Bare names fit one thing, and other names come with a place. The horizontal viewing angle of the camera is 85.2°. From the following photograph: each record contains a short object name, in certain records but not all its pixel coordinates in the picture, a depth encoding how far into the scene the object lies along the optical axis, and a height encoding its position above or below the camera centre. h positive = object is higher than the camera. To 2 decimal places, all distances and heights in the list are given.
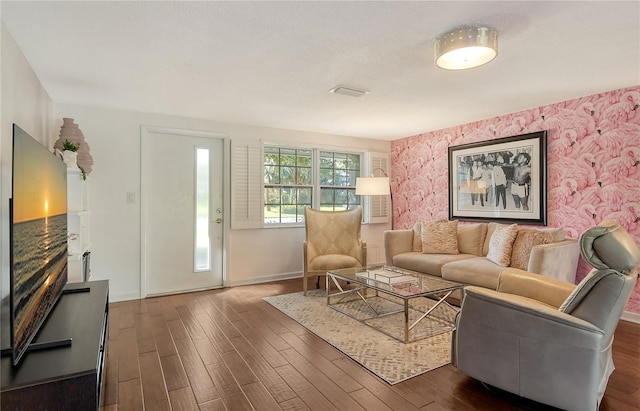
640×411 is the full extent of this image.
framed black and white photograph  3.84 +0.30
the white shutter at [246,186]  4.50 +0.25
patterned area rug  2.33 -1.08
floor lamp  4.64 +0.25
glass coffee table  2.90 -1.05
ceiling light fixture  2.04 +0.96
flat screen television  1.30 -0.15
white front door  4.08 -0.06
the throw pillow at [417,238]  4.51 -0.43
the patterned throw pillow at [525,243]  3.37 -0.38
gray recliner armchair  1.66 -0.67
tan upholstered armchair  4.11 -0.47
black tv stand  1.22 -0.62
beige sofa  3.17 -0.50
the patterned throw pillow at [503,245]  3.52 -0.41
